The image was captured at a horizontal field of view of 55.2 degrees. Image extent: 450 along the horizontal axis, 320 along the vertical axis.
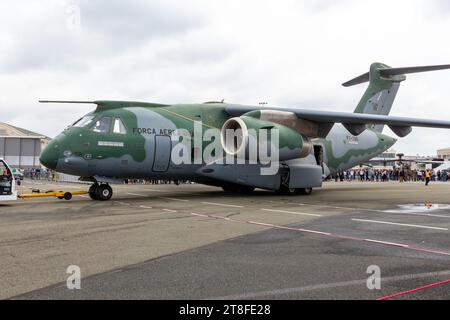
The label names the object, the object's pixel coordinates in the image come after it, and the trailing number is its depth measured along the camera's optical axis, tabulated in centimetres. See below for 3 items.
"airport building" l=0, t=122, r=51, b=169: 5371
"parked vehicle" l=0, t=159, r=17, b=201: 1420
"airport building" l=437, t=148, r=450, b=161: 14502
